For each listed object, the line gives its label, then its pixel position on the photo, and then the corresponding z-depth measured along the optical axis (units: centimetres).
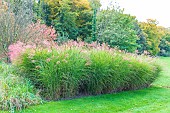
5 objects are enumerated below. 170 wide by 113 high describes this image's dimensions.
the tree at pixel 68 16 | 1670
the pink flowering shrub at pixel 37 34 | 879
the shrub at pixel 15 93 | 493
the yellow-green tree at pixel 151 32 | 2481
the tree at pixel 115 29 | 1677
